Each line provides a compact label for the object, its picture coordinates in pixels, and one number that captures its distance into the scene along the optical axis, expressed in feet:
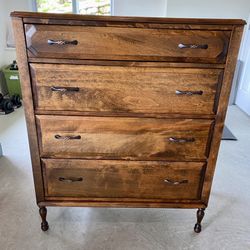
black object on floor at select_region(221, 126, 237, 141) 8.18
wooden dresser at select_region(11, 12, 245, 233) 3.11
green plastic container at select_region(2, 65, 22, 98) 10.62
